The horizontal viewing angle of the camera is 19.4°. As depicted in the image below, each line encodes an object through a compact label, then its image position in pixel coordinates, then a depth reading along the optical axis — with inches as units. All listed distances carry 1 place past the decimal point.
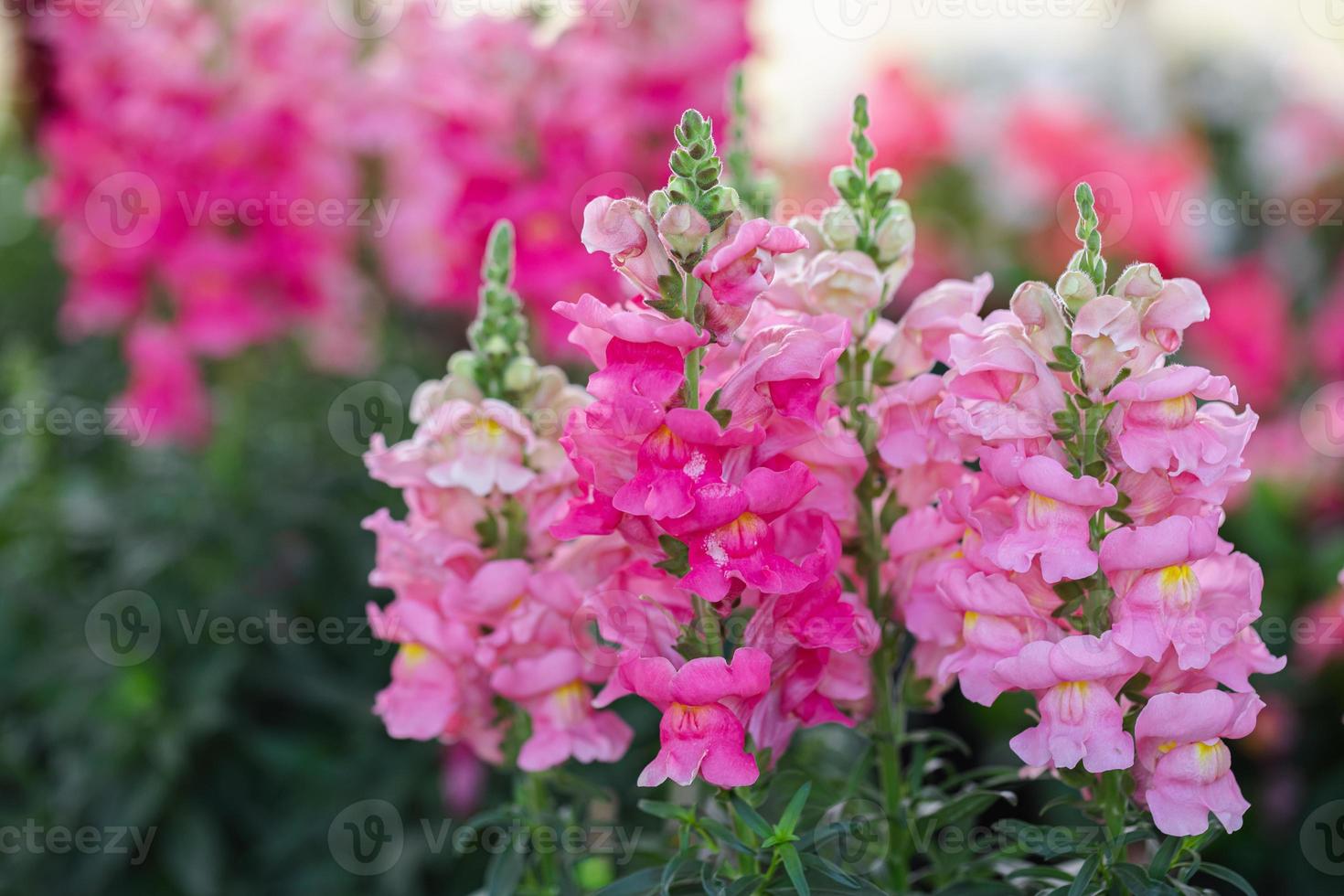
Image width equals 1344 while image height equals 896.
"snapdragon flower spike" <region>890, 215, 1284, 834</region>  37.9
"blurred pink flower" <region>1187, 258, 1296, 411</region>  84.4
